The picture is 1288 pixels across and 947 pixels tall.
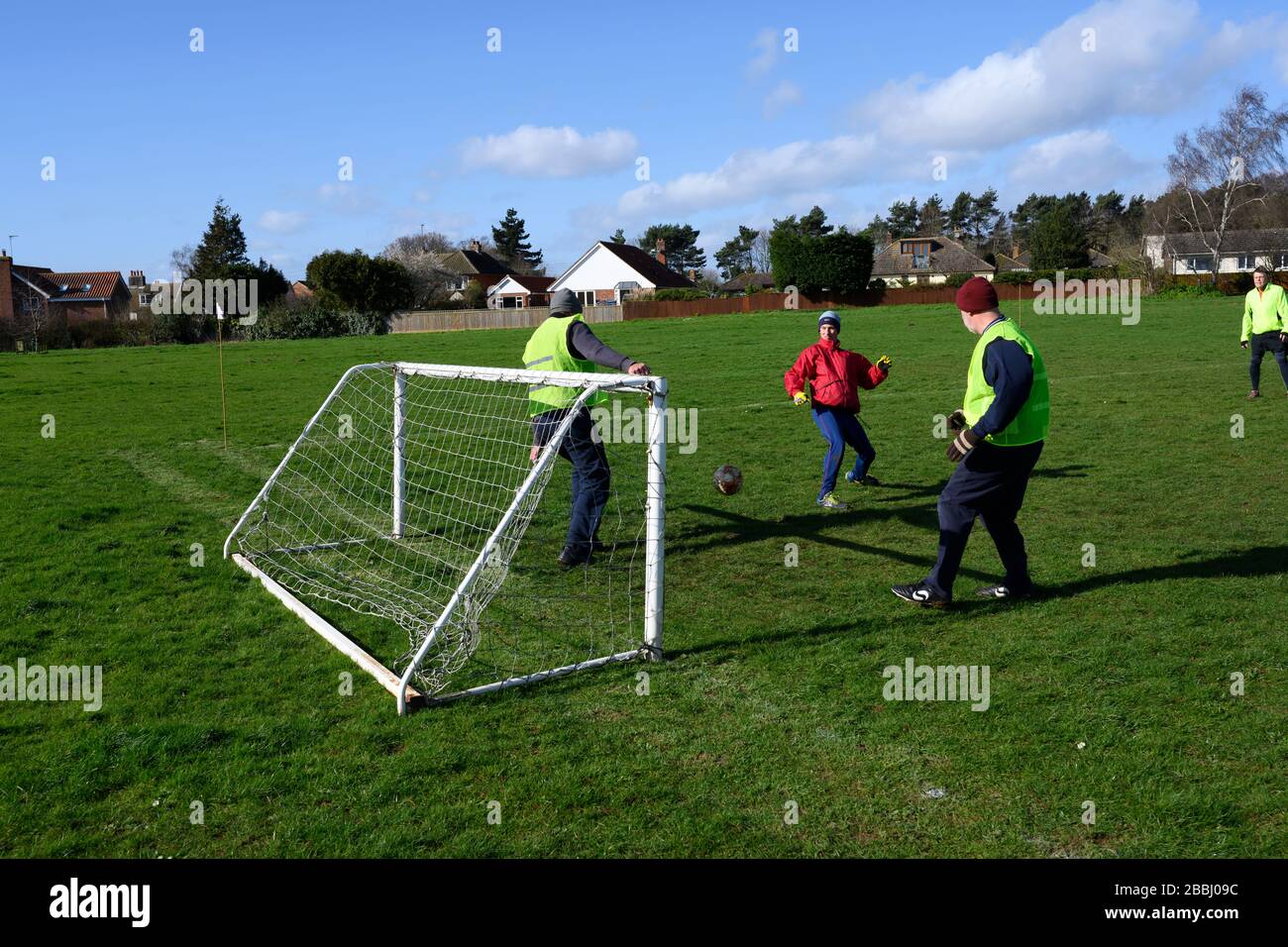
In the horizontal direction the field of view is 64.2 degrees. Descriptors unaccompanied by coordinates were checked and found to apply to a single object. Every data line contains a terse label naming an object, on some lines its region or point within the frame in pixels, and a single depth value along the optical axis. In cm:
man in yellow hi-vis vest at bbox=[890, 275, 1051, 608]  602
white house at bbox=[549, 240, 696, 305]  7300
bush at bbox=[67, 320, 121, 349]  4534
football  715
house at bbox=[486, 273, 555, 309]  7919
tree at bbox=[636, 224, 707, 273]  10800
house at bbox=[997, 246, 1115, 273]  8604
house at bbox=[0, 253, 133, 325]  6475
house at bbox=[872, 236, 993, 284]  8938
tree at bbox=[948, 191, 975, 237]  11144
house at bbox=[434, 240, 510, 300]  8731
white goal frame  517
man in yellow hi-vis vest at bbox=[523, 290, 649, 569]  757
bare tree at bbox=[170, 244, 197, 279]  6881
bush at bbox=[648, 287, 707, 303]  5666
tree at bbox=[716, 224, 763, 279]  11588
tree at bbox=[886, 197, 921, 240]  10881
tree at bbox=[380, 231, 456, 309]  7556
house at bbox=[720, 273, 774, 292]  9550
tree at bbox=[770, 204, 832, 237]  8925
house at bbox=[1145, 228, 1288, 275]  7424
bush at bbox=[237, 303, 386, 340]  4934
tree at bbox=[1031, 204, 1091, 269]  7419
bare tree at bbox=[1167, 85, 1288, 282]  6078
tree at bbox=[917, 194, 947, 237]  10925
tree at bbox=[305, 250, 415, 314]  5419
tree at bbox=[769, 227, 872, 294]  5766
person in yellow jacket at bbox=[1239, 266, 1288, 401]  1466
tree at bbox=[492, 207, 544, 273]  10712
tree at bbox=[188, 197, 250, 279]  7444
